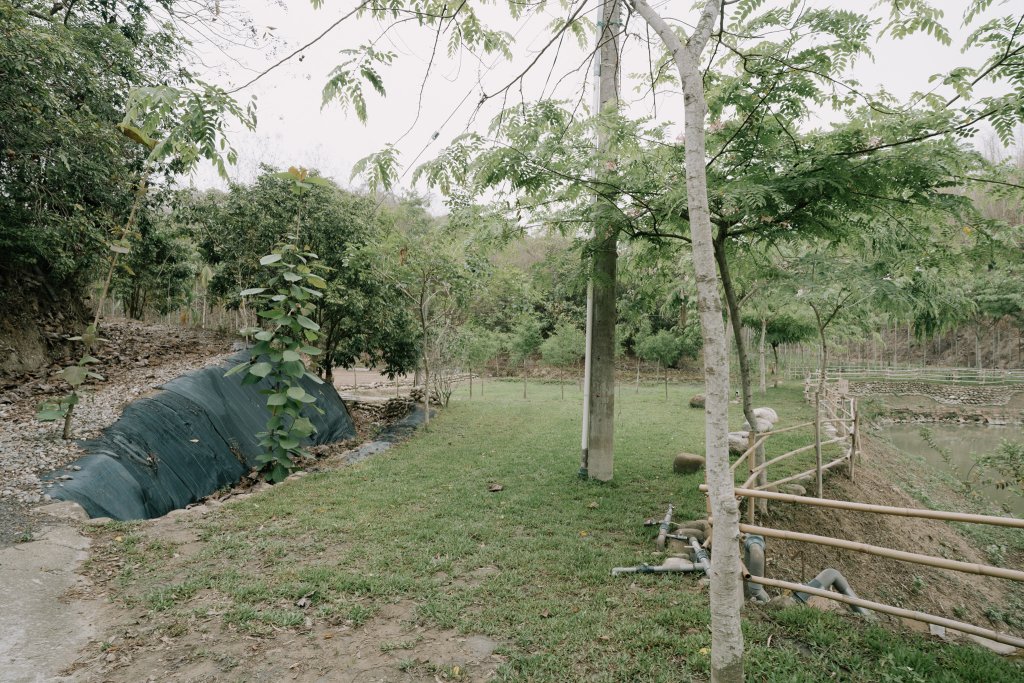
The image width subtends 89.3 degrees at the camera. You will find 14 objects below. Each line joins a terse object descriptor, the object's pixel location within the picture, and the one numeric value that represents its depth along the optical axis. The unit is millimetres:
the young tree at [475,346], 13467
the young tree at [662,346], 19266
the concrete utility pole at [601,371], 6113
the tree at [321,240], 8703
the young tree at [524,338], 19531
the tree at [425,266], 8609
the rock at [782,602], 3192
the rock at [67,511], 4117
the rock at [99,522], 4164
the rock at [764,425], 9089
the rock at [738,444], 7641
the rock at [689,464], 6613
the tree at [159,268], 8852
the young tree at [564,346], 18344
